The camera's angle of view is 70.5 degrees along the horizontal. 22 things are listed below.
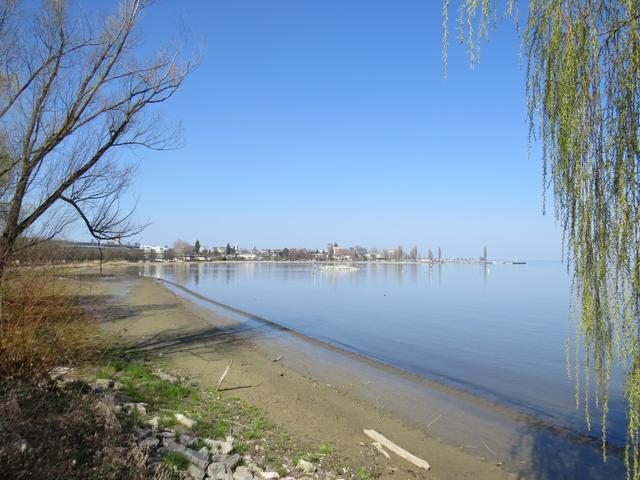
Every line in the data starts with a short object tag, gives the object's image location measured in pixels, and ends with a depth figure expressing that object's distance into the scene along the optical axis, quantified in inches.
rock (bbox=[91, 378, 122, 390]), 350.5
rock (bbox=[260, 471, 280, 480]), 247.3
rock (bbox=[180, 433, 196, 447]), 261.3
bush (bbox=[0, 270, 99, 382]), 309.3
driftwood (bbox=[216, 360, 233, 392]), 460.8
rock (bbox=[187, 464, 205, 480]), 215.7
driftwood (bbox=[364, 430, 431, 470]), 323.9
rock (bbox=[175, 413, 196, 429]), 307.6
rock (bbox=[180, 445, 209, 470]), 229.8
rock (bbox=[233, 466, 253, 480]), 231.4
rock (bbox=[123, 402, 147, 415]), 300.7
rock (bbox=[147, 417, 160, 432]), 275.4
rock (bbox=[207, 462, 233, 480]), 225.5
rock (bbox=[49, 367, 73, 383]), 322.0
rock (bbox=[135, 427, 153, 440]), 245.1
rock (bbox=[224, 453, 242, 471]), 242.5
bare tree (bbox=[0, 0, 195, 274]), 368.8
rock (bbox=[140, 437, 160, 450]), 225.0
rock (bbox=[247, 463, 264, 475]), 250.3
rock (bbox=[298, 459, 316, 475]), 273.3
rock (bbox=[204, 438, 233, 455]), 268.0
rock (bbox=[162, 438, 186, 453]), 239.8
